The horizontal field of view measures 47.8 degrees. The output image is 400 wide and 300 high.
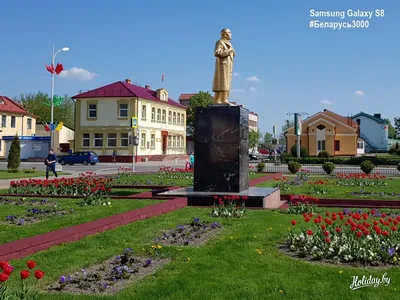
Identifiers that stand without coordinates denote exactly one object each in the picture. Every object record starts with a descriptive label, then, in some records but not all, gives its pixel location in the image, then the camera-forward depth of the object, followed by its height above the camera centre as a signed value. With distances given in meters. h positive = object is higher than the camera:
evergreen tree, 30.86 -0.01
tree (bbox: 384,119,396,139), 125.46 +9.44
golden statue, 13.64 +2.77
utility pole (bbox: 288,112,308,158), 50.16 +4.05
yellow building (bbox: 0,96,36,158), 56.03 +4.83
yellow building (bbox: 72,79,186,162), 50.66 +4.42
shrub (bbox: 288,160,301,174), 27.84 -0.38
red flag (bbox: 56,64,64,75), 34.00 +6.82
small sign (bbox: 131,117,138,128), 33.62 +2.78
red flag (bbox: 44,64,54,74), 33.94 +6.75
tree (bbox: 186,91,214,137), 71.12 +9.42
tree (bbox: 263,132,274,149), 120.25 +6.00
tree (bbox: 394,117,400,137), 98.00 +8.11
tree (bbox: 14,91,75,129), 80.75 +9.02
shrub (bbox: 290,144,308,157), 54.28 +1.20
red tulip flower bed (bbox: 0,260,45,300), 3.56 -1.12
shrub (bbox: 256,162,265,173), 29.84 -0.43
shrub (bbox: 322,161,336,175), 26.75 -0.34
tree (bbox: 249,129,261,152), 87.38 +4.30
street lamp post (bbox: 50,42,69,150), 32.38 +3.89
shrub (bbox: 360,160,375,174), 26.48 -0.29
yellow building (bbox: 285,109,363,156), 59.41 +3.32
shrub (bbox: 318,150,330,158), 49.95 +0.69
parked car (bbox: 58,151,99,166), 44.25 +0.05
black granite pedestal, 13.02 +0.32
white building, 90.00 +6.15
